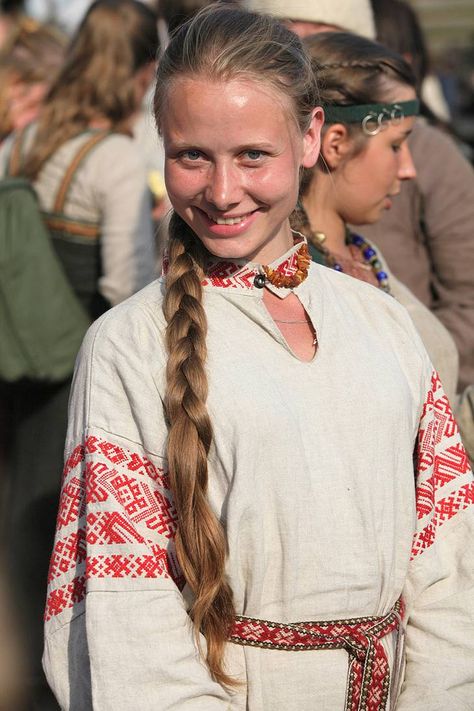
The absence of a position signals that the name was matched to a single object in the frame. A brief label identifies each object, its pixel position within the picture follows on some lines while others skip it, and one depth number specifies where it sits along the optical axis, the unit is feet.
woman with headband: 15.52
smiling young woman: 10.54
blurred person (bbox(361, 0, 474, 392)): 18.92
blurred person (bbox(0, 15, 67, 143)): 29.59
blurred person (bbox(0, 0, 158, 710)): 20.99
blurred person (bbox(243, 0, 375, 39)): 20.73
